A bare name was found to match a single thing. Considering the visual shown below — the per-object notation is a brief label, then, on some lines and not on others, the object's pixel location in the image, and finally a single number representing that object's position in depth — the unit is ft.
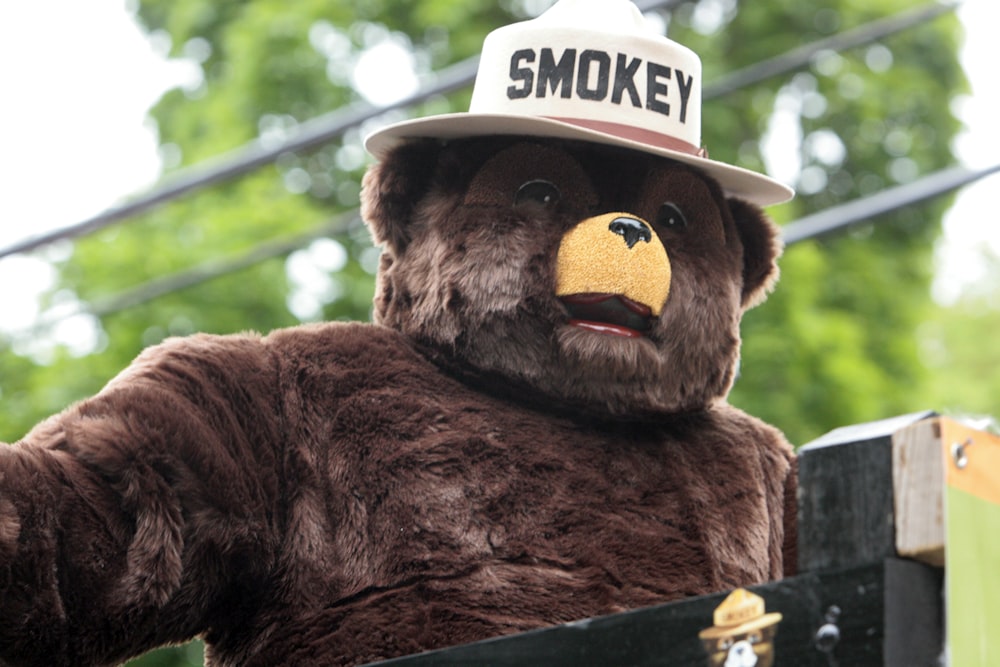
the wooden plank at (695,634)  10.68
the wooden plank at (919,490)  10.82
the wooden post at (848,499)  11.02
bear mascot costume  14.76
